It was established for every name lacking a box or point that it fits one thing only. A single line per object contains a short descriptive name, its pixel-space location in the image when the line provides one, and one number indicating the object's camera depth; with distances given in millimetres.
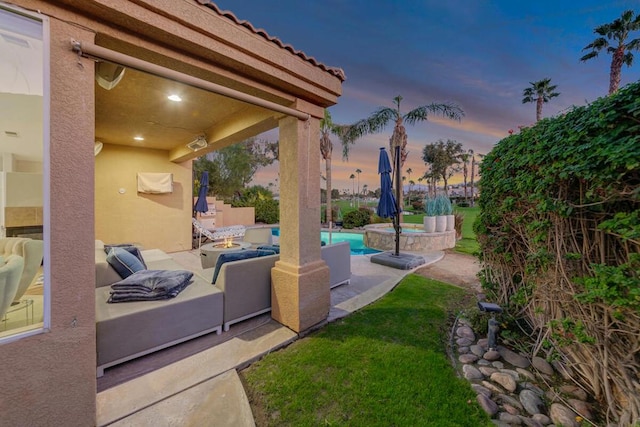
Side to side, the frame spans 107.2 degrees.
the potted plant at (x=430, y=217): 10102
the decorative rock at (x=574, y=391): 2301
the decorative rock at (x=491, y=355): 2981
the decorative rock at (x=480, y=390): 2430
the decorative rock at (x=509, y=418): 2102
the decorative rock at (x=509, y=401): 2287
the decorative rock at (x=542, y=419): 2090
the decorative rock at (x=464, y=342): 3326
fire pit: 6219
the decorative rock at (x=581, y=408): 2096
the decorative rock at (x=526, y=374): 2623
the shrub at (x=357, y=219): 15672
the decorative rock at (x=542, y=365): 2677
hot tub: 9445
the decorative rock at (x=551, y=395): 2330
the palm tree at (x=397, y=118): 11578
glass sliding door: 1808
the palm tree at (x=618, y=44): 13031
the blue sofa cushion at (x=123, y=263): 3969
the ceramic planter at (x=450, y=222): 10453
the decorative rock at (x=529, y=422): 2062
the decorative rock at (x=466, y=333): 3480
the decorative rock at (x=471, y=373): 2693
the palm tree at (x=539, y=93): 19531
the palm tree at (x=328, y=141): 16516
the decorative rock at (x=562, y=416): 2039
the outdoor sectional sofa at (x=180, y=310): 2662
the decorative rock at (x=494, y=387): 2475
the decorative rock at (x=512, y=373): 2636
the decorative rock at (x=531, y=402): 2226
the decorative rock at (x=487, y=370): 2738
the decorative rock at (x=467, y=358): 2980
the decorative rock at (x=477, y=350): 3090
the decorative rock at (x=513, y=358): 2841
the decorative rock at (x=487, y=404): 2211
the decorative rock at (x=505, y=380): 2496
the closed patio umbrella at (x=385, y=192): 7637
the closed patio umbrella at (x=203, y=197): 11180
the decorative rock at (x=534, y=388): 2423
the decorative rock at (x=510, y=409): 2213
